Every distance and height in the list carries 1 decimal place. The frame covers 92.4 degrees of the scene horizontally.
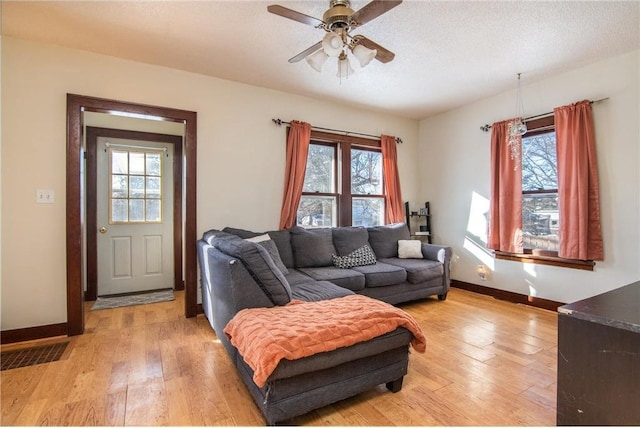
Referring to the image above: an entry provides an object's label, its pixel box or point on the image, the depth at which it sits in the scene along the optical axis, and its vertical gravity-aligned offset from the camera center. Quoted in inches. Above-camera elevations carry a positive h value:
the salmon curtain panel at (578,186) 120.9 +10.5
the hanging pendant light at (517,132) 135.3 +35.4
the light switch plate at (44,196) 104.4 +6.0
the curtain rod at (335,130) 147.2 +44.2
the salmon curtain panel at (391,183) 181.2 +17.4
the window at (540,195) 135.8 +7.4
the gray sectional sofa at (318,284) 62.0 -24.9
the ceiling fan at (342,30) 70.8 +46.6
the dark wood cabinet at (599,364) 35.0 -18.4
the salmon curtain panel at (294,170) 147.9 +21.1
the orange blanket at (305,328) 57.6 -24.4
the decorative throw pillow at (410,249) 158.2 -19.3
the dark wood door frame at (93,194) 149.9 +9.6
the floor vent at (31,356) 86.4 -42.3
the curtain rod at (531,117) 121.8 +43.6
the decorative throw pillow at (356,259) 138.2 -21.3
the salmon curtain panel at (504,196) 144.3 +7.7
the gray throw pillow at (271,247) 116.6 -13.4
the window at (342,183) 162.9 +16.3
